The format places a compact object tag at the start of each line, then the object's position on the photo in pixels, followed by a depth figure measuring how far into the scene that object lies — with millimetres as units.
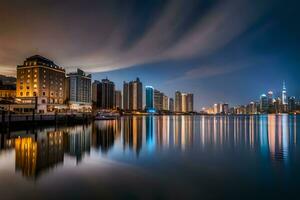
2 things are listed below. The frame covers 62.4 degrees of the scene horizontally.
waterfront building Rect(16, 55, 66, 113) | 104188
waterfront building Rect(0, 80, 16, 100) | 126400
